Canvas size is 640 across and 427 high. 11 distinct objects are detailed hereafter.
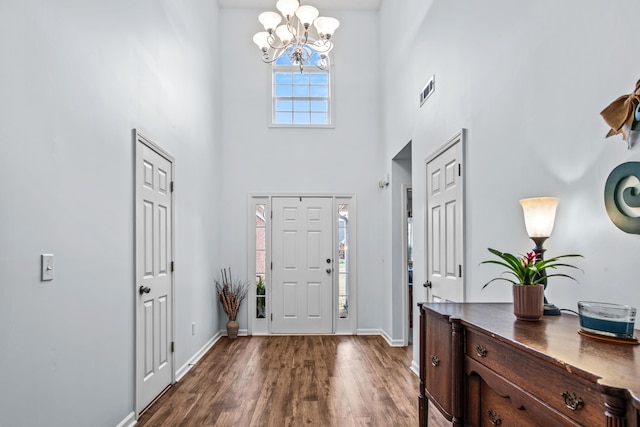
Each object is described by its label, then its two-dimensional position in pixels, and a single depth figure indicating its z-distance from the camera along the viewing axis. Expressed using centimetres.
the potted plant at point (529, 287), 155
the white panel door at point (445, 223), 296
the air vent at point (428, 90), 355
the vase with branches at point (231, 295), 548
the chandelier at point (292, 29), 376
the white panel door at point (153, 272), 301
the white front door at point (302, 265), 577
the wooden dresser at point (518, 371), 93
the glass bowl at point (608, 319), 118
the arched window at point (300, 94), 603
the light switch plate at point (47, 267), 191
